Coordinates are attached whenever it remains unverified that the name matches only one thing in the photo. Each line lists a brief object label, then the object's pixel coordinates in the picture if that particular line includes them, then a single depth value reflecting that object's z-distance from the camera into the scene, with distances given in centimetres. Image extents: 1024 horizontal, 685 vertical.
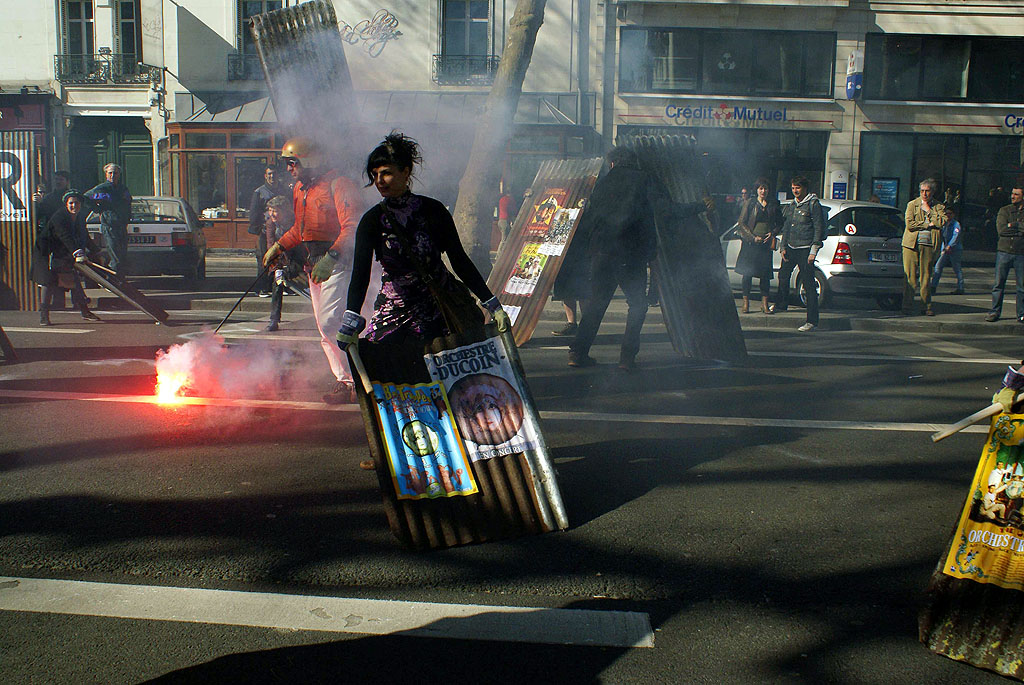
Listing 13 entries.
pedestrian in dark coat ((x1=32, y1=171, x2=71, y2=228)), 1082
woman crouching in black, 1007
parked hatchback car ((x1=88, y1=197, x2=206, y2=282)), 1401
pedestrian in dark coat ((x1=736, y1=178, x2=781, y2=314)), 1190
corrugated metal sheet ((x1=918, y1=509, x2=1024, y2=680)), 282
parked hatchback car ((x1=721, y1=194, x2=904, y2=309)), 1230
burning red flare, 637
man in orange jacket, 583
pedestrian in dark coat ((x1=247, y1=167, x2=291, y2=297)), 1123
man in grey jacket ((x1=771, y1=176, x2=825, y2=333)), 1074
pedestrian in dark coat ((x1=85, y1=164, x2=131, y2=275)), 1205
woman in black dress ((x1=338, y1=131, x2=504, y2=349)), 413
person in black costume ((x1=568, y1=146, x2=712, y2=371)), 746
